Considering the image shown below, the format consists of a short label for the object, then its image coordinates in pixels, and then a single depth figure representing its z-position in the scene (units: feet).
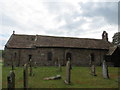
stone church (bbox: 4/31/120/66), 102.06
